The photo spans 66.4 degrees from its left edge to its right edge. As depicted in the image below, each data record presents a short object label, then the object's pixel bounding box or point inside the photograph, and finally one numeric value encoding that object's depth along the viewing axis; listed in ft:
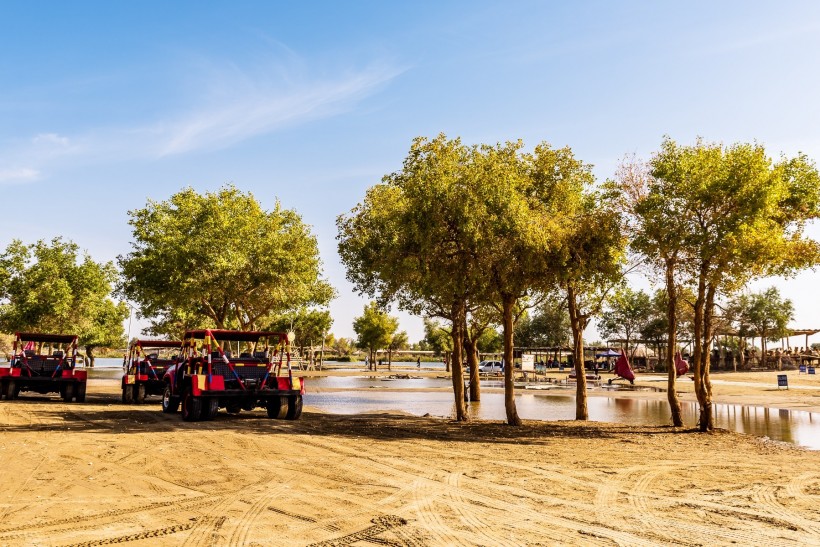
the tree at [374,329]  270.87
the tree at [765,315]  278.26
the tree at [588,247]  56.54
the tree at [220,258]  93.56
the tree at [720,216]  52.80
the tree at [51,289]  136.36
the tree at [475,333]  90.43
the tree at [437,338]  272.25
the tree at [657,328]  287.34
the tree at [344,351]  571.77
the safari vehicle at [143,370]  81.92
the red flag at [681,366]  139.72
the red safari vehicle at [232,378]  56.80
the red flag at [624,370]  142.41
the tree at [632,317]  323.37
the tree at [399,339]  447.01
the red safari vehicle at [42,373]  78.48
